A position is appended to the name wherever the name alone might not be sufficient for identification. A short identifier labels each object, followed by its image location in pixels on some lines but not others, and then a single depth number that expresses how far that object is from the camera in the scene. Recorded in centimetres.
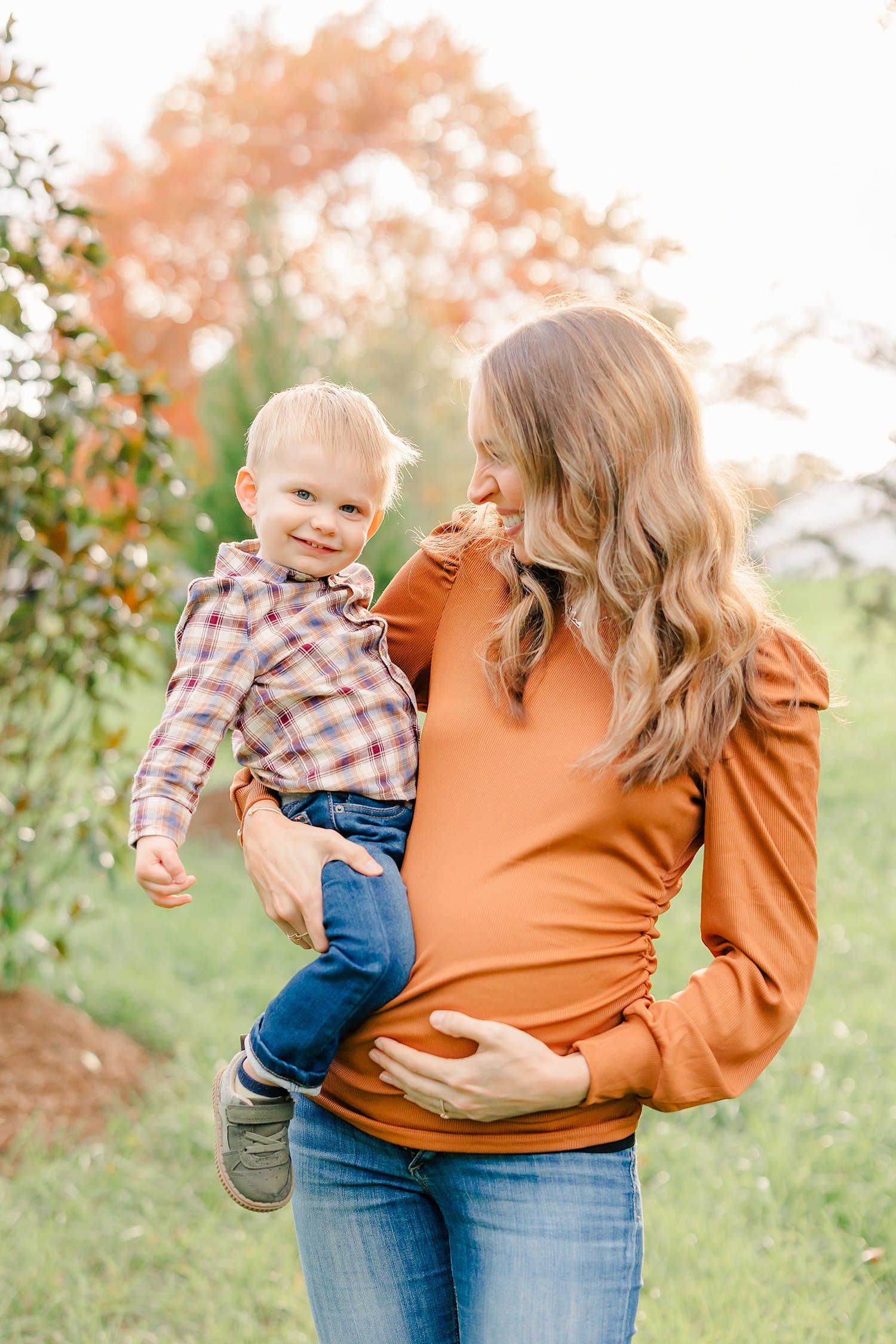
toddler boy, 161
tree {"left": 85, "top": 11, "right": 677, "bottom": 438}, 1639
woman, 143
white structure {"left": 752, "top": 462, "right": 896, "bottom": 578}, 669
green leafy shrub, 332
